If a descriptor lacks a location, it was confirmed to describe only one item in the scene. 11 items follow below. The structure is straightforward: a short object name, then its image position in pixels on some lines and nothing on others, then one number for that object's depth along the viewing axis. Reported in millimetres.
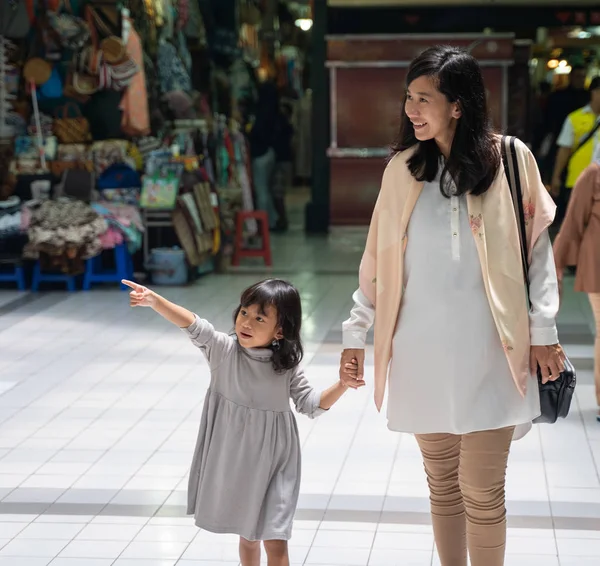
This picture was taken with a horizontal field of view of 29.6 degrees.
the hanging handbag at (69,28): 10414
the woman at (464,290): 3002
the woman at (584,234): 5367
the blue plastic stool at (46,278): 9781
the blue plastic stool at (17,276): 9852
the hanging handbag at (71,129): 10641
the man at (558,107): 13672
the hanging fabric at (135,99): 10578
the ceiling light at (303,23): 21703
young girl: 3258
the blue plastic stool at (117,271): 9883
